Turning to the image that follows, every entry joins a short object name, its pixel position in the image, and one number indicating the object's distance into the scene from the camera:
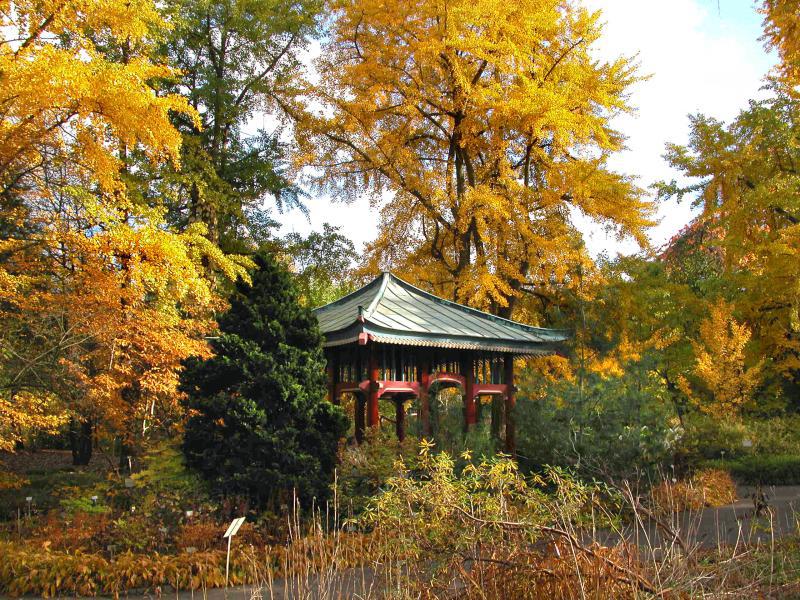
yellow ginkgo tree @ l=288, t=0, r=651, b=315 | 16.97
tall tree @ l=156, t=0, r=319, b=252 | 18.09
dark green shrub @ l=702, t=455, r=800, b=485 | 13.30
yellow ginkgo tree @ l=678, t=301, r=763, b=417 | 15.98
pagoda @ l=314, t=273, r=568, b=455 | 10.90
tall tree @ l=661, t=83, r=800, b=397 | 16.17
